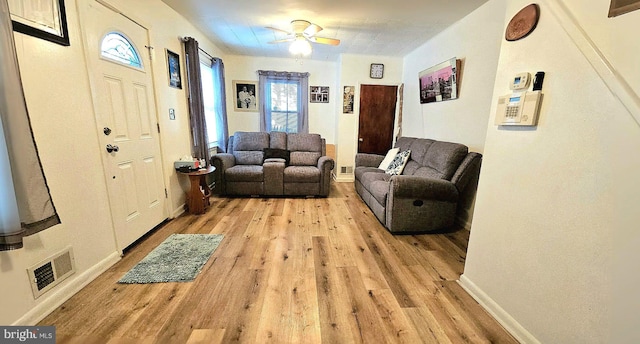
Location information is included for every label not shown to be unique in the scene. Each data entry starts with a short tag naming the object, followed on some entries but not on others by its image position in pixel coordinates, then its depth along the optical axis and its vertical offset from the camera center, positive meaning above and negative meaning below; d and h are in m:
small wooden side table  3.03 -0.87
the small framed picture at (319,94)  5.18 +0.69
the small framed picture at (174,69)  2.84 +0.67
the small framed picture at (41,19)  1.31 +0.60
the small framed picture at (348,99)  4.63 +0.53
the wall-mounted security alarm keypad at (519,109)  1.29 +0.11
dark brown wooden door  4.67 +0.19
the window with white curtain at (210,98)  3.99 +0.47
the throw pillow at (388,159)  3.82 -0.50
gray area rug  1.81 -1.12
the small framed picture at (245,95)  5.00 +0.62
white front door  1.86 +0.06
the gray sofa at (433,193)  2.52 -0.69
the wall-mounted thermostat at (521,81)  1.33 +0.26
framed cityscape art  3.04 +0.64
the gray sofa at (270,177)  3.69 -0.77
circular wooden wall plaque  1.30 +0.59
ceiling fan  2.95 +1.20
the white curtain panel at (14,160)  1.15 -0.19
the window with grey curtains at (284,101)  4.97 +0.51
